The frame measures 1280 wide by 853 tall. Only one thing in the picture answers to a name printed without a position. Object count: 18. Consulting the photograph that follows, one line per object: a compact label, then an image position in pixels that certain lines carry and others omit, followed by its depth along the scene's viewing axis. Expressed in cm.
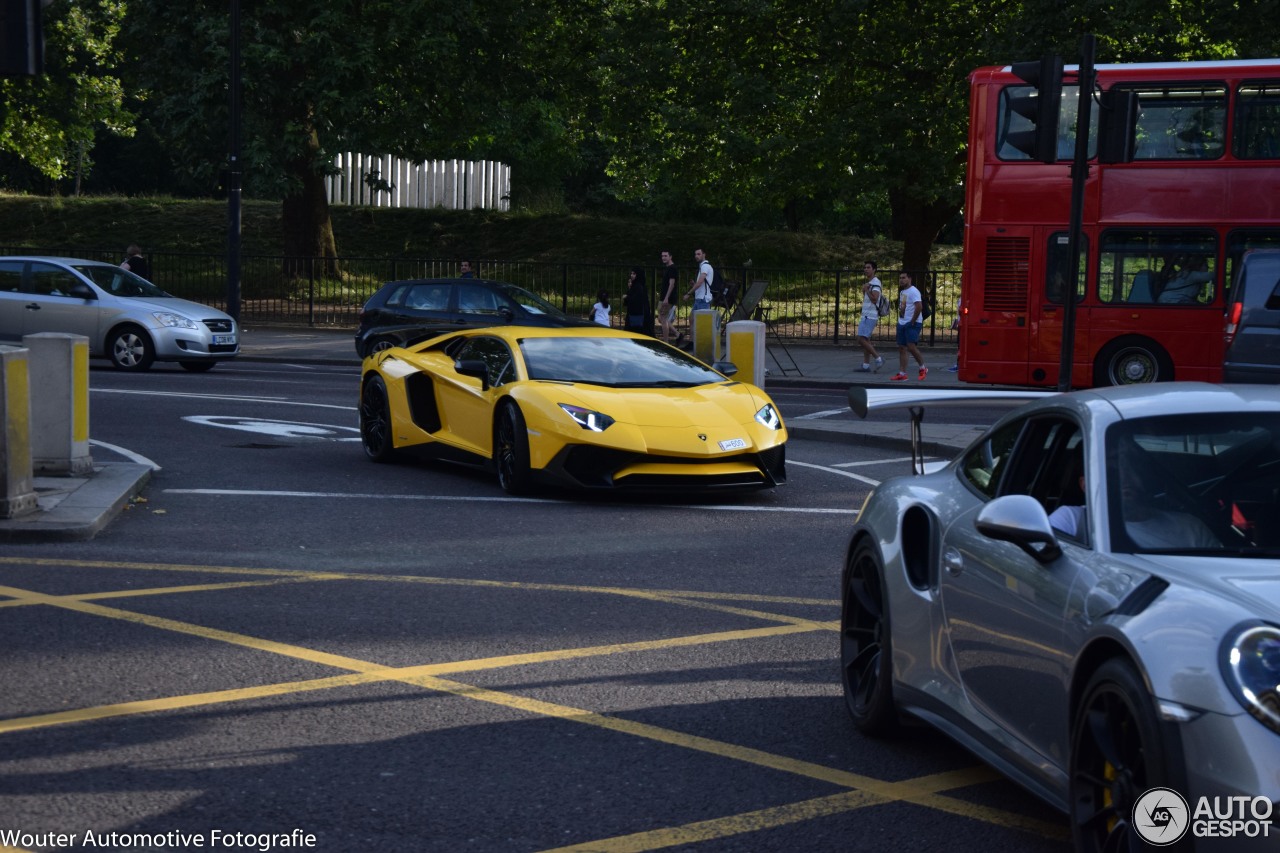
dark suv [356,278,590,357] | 2603
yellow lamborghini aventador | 1212
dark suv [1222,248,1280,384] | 1595
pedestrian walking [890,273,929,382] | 2573
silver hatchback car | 2445
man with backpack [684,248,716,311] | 3052
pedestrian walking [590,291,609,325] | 3005
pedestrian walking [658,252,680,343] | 3109
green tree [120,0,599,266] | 3572
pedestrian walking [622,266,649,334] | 2958
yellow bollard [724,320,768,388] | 1936
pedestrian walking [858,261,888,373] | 2759
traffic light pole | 1387
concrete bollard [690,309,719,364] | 2406
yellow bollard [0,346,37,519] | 1016
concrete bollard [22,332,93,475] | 1204
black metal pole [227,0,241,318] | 3103
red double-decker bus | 2219
